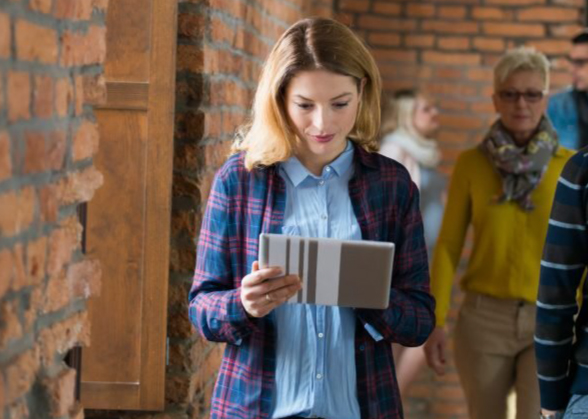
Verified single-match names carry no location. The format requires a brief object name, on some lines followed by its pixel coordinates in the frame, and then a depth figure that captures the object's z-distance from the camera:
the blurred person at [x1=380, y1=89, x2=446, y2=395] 5.93
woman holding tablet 2.16
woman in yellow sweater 3.57
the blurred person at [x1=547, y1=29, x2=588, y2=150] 4.82
